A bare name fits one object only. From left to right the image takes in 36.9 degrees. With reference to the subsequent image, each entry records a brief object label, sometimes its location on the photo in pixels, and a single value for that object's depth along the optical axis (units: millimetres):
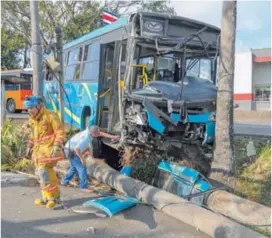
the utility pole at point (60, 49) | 9102
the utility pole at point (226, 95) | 7020
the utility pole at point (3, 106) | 10052
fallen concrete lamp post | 4621
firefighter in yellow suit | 5707
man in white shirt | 6910
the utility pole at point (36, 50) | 8516
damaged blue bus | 7180
